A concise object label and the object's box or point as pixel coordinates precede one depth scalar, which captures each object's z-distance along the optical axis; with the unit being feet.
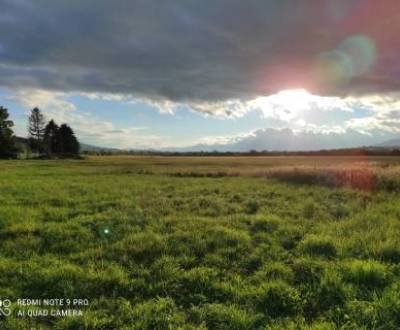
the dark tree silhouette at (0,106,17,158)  280.10
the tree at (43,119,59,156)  347.15
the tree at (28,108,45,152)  345.51
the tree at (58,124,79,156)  351.36
